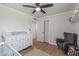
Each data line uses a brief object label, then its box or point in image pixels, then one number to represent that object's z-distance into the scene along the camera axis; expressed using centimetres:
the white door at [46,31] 308
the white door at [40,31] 320
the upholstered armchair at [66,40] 191
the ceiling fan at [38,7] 137
